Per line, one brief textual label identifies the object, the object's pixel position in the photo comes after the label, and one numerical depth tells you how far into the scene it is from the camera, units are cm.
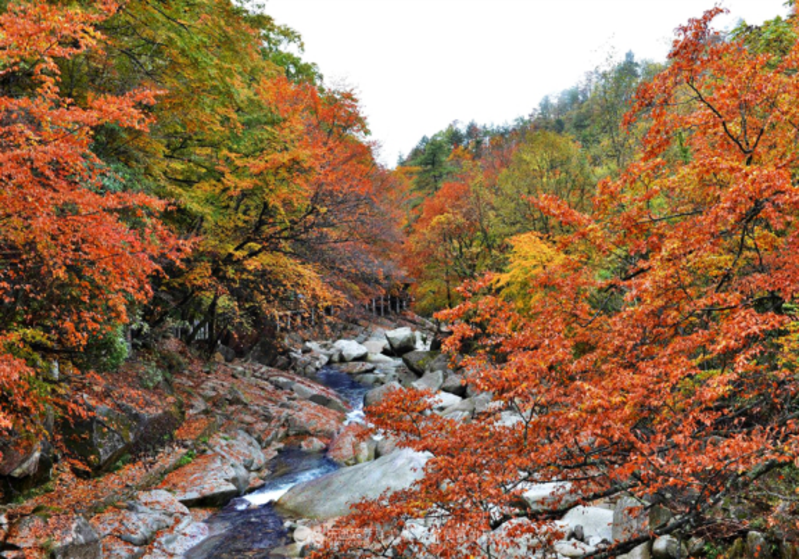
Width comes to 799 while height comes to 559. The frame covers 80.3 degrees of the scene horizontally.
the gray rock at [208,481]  970
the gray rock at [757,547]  476
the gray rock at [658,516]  603
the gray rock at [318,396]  1792
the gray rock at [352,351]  2822
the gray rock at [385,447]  1240
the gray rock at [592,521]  715
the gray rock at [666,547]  566
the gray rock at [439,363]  2187
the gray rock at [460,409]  1448
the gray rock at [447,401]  1645
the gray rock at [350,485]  962
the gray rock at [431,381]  1967
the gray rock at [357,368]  2592
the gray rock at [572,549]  670
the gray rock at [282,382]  1919
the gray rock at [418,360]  2283
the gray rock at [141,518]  754
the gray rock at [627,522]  595
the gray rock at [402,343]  2647
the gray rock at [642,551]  596
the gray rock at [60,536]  616
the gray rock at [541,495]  788
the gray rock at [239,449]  1195
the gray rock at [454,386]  1886
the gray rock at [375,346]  3060
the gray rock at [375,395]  1775
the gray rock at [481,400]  1509
